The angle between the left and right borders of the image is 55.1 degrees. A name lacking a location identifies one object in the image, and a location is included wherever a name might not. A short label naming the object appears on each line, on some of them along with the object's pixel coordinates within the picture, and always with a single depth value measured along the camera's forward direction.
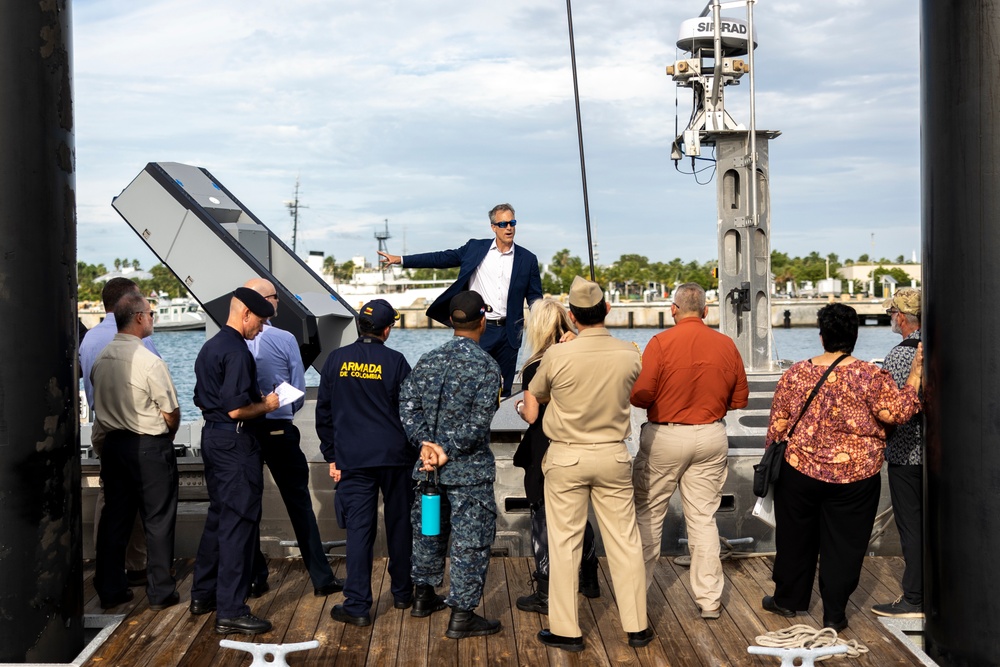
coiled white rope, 4.33
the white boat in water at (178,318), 87.06
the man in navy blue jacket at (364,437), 4.67
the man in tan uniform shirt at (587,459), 4.24
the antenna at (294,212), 73.94
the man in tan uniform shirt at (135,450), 4.94
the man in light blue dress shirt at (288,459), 5.11
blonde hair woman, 4.62
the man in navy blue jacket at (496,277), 6.07
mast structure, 13.11
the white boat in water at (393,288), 81.31
